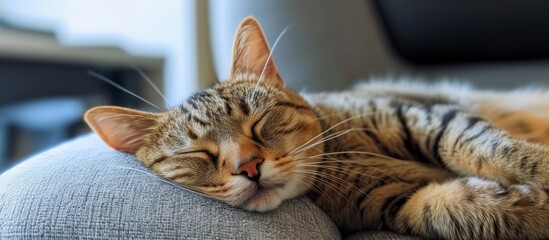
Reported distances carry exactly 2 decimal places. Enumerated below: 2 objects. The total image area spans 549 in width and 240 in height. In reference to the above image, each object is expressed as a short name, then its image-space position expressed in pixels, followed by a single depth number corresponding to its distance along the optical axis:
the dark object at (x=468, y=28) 0.54
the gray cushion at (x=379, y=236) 0.29
